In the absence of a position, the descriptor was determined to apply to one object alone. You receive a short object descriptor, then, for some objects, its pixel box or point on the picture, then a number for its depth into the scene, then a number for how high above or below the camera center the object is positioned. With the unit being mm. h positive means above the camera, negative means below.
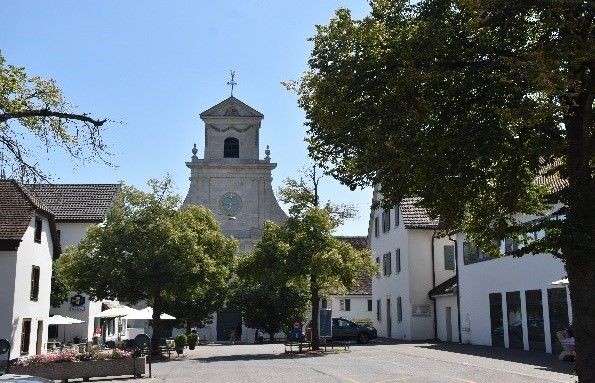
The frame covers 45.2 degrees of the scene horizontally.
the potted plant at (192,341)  40656 -1182
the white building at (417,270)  43094 +2975
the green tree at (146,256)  31484 +2854
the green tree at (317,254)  33438 +3111
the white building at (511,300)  28078 +843
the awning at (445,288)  39700 +1776
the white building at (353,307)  68875 +1210
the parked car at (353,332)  43375 -744
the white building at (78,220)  42875 +6425
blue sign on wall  42562 +1005
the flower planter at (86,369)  21406 -1468
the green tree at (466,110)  12641 +3874
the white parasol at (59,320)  36094 +9
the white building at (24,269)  30812 +2315
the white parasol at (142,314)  38812 +327
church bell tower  58969 +11736
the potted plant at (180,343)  34594 -1126
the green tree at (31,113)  13875 +4091
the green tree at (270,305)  51281 +1050
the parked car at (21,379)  7965 -651
